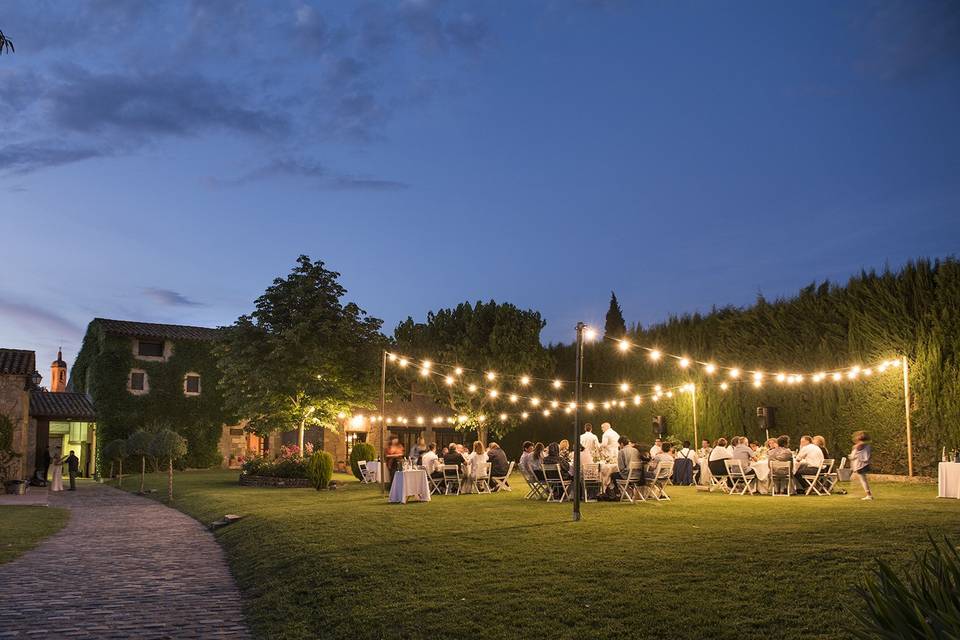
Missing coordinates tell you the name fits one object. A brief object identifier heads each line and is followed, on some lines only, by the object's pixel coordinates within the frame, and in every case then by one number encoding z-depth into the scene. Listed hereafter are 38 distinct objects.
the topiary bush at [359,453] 24.91
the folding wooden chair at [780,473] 15.41
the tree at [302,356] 24.42
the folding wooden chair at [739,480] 16.05
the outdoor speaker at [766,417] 20.28
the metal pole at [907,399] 16.62
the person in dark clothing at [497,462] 18.62
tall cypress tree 43.38
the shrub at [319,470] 20.47
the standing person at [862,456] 13.68
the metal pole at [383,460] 17.47
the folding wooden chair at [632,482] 14.58
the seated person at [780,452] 15.48
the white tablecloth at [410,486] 15.43
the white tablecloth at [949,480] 13.17
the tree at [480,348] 30.56
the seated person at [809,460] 15.26
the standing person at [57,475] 24.23
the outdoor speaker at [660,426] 24.43
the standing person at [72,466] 24.95
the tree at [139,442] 27.50
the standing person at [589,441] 17.67
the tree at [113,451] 32.69
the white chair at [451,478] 17.68
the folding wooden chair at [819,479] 15.23
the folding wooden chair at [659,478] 14.66
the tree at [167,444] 24.03
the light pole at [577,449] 11.12
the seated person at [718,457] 17.30
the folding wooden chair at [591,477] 15.20
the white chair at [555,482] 14.99
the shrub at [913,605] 3.12
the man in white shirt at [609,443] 16.64
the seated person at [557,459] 15.18
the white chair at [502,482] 18.53
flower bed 22.23
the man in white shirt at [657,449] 17.69
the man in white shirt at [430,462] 18.06
